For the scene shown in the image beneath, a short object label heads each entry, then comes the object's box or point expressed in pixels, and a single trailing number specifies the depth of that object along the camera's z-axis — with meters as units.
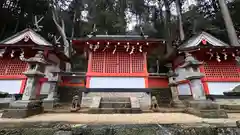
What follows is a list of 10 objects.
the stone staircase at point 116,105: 5.49
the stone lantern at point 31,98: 4.29
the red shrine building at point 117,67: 7.48
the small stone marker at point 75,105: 5.69
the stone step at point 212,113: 4.26
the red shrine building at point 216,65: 7.88
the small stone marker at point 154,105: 5.99
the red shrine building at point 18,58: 7.99
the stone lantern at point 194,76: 4.93
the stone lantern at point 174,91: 7.63
